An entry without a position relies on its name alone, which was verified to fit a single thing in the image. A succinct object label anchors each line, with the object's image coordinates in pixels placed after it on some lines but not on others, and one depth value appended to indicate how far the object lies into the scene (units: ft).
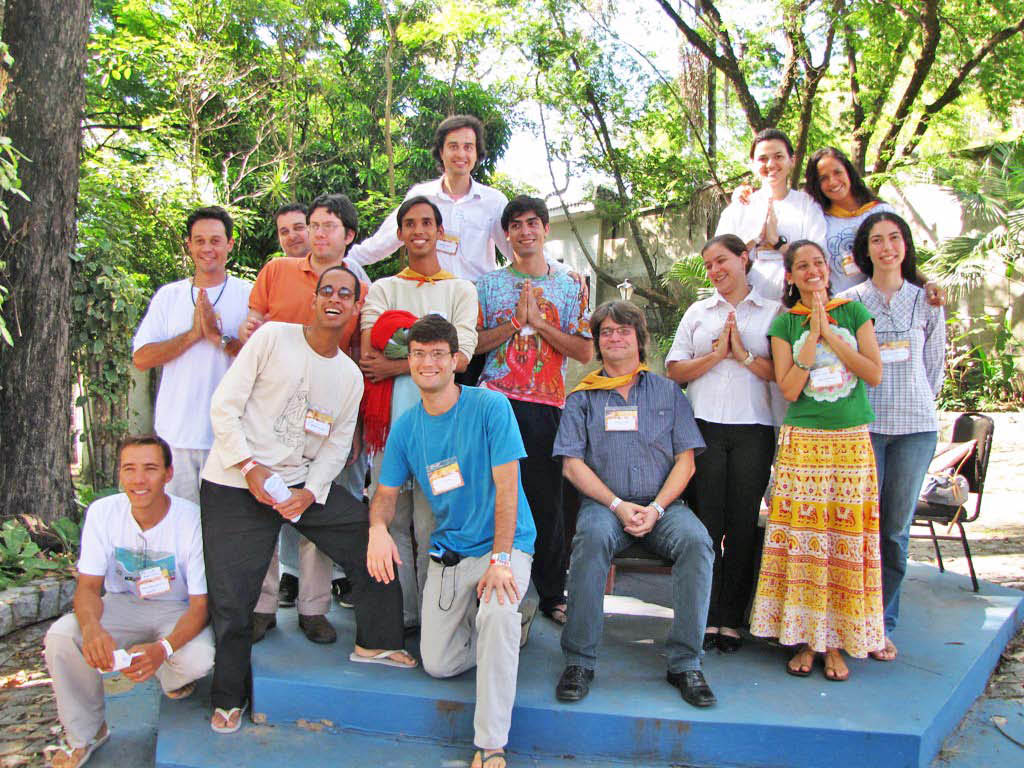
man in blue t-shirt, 10.25
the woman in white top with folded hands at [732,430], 11.61
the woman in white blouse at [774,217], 12.91
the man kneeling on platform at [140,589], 9.76
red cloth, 11.66
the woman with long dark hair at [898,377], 11.44
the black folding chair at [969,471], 15.16
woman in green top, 10.80
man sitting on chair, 10.32
